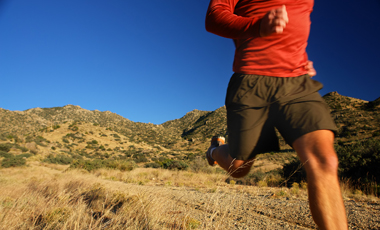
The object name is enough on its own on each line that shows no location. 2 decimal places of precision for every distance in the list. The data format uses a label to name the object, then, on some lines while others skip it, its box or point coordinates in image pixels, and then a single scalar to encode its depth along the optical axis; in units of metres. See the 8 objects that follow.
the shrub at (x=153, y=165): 18.57
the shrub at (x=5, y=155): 14.14
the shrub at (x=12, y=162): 12.23
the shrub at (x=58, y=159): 17.31
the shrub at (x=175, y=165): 16.62
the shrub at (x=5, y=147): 16.16
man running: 1.17
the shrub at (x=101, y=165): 14.26
